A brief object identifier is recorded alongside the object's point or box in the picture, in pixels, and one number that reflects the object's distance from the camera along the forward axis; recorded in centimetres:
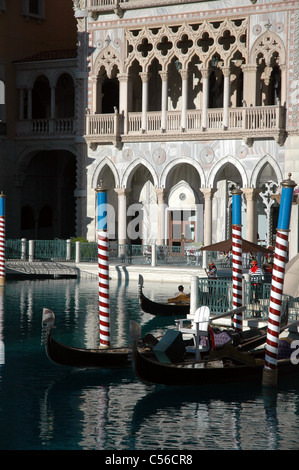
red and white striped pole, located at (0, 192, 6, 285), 2679
